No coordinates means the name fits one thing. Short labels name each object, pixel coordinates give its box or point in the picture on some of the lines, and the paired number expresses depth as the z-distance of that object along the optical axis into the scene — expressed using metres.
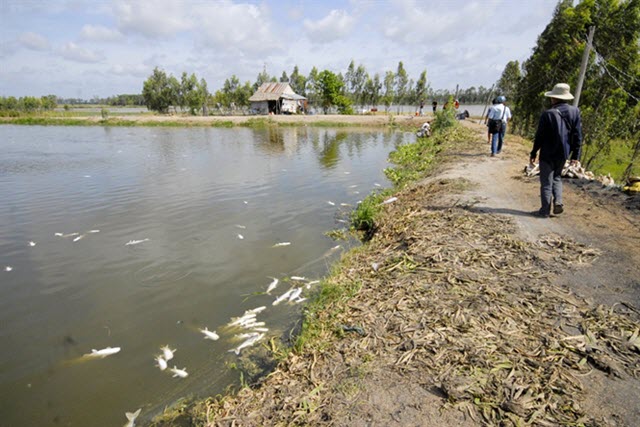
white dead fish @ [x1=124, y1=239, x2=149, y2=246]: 9.17
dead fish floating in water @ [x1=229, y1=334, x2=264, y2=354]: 5.28
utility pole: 12.05
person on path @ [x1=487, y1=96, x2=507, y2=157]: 12.90
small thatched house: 62.52
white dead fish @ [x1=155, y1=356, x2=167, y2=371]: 5.05
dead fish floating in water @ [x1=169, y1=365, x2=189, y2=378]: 4.88
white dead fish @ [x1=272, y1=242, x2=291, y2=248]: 9.05
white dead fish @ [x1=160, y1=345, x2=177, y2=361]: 5.22
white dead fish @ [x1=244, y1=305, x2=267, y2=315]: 6.19
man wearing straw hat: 6.69
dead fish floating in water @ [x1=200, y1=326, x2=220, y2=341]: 5.62
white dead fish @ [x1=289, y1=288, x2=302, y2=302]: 6.59
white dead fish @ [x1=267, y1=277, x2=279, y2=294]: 6.97
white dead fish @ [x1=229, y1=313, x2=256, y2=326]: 5.90
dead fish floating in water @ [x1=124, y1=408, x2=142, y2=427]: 4.18
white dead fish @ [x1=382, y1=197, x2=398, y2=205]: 11.09
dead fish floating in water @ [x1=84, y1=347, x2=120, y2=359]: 5.30
